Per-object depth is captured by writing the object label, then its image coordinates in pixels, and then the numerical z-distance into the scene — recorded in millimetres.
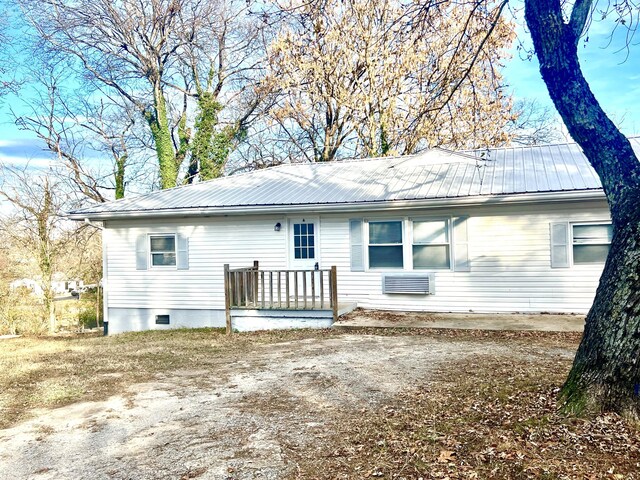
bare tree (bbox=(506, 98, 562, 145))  19859
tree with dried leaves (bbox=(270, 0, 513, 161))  16797
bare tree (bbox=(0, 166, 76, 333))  14469
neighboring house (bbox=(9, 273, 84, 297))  14023
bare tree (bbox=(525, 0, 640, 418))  3338
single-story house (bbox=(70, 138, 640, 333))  9391
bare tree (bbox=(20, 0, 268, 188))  18719
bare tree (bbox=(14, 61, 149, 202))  19312
